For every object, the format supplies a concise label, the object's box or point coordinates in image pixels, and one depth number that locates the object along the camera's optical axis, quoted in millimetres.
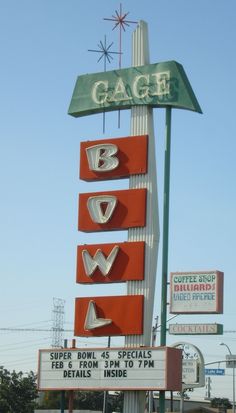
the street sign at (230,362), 69688
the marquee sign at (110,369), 26047
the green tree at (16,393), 73312
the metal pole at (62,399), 29145
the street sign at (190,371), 40122
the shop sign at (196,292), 32156
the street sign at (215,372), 68938
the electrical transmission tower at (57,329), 139125
